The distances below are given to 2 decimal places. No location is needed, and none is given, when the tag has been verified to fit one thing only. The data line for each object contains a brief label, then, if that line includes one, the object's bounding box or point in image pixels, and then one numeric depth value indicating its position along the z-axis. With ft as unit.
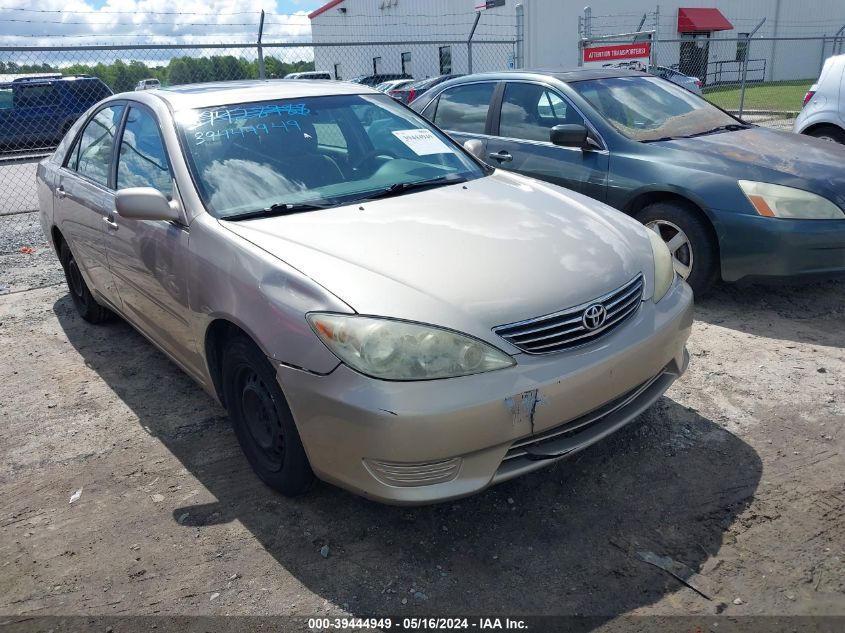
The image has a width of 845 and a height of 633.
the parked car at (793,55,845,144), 25.14
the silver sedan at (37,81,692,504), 7.64
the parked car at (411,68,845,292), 14.24
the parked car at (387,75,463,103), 54.63
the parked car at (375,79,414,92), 71.77
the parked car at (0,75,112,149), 50.98
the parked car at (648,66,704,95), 63.01
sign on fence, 42.37
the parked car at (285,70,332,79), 85.93
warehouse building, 97.91
